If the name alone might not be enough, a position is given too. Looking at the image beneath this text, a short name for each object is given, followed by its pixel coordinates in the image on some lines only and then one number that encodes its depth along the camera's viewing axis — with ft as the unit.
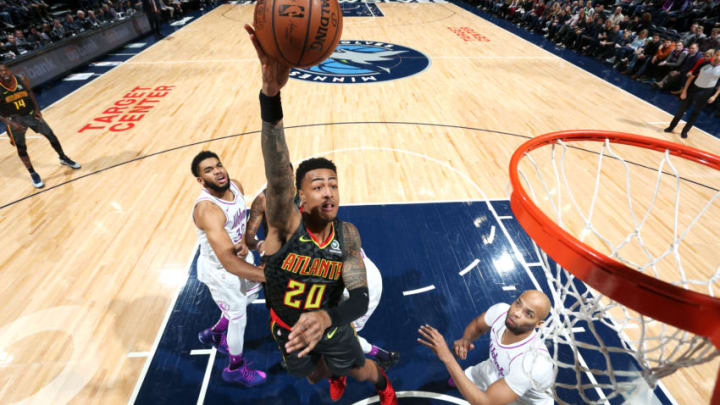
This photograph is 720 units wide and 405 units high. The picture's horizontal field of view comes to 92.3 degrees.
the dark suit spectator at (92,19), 39.22
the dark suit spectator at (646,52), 32.73
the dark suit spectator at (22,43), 31.90
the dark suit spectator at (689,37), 28.49
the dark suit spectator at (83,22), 38.40
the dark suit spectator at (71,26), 37.01
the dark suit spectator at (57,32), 34.58
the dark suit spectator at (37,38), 33.29
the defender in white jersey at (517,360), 6.82
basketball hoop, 4.61
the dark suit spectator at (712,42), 26.53
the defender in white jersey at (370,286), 9.29
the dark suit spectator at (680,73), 27.78
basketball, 5.26
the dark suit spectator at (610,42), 36.65
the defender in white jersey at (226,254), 7.85
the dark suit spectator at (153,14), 41.38
